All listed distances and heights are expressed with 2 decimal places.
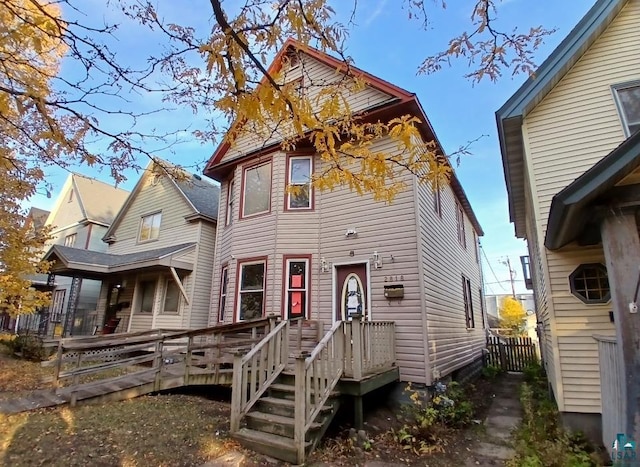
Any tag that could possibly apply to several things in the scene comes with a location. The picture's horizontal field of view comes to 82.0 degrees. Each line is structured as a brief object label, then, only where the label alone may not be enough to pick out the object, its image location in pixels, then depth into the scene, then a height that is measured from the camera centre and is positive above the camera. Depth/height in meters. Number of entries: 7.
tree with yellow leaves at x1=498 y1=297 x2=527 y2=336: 29.64 +0.35
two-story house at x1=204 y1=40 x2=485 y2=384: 8.20 +1.62
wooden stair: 5.07 -1.55
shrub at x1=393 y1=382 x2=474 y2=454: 5.96 -1.75
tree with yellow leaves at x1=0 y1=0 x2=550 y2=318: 3.10 +2.26
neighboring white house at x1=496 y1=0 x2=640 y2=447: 4.32 +1.52
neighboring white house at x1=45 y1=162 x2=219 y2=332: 13.38 +1.94
